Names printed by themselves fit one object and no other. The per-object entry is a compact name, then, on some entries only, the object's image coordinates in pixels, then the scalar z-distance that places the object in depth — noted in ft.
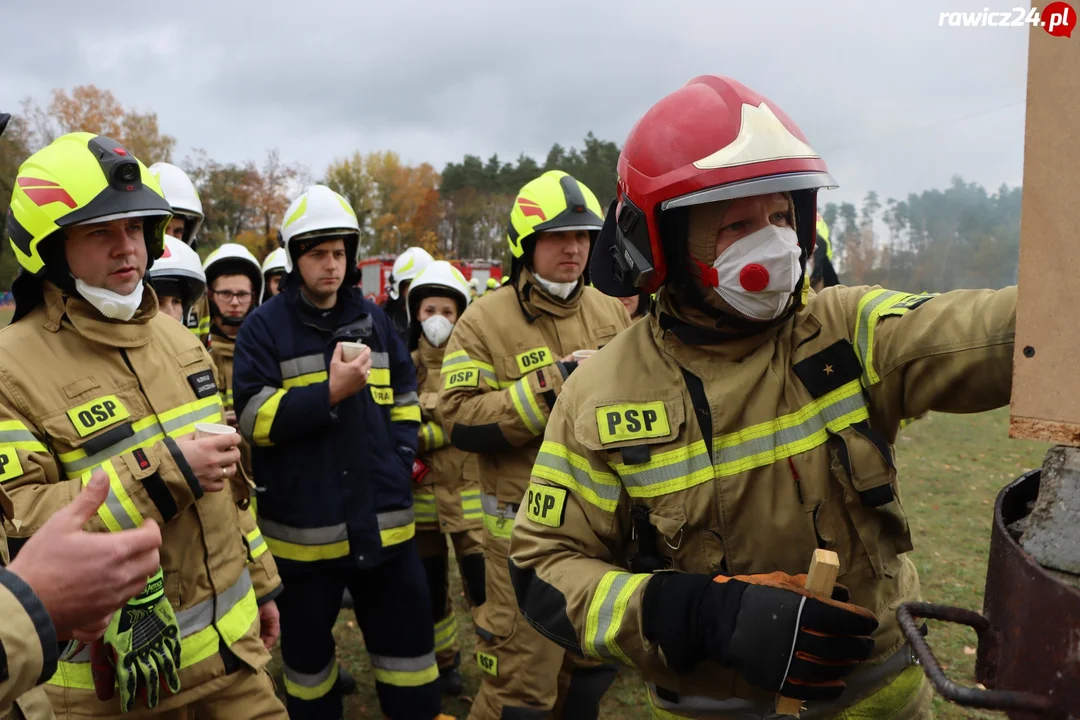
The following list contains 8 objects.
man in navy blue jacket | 11.73
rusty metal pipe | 3.27
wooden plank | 3.51
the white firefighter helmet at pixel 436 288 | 18.94
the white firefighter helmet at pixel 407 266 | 22.66
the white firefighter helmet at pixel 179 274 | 14.48
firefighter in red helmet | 5.69
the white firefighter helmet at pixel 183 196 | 16.26
